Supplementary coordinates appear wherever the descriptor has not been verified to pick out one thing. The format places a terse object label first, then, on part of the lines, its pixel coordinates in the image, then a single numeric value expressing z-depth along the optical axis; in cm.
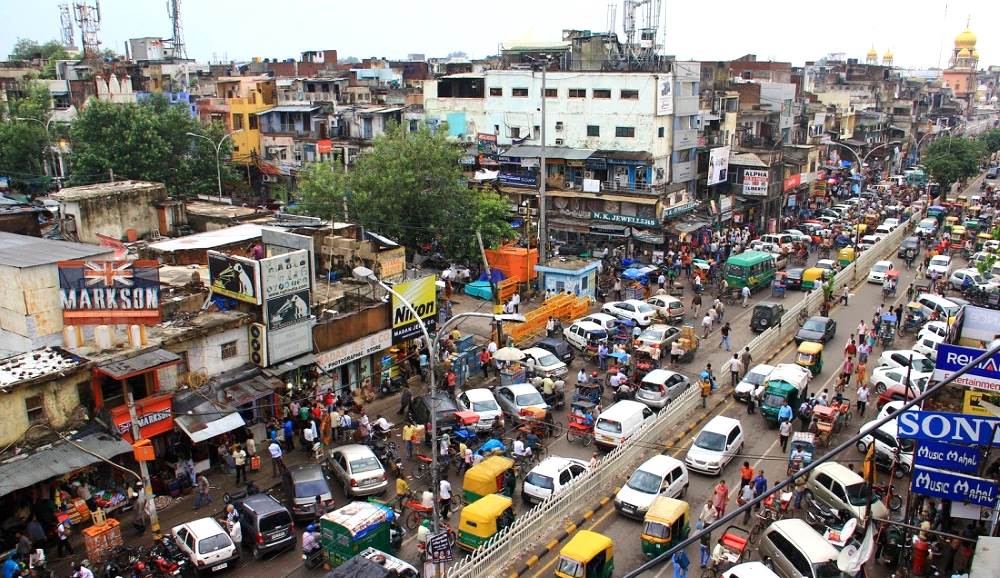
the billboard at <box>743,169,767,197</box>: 5456
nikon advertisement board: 2869
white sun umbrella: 2859
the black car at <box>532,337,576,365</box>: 3141
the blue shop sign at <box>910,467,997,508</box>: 1695
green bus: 4103
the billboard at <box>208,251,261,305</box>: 2425
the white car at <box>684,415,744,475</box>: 2295
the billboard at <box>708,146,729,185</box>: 5172
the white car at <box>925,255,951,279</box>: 4309
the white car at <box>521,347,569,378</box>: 2970
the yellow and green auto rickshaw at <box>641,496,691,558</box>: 1858
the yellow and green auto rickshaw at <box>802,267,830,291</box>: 4181
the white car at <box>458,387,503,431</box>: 2552
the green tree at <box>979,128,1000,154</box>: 10081
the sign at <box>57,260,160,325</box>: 2112
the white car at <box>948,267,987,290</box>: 4053
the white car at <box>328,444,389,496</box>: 2177
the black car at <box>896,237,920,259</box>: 4944
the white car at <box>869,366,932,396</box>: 2711
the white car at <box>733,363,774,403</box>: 2794
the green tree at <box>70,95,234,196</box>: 4759
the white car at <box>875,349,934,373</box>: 2851
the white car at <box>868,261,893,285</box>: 4334
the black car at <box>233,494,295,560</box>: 1888
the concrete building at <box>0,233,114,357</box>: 2081
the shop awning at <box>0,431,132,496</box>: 1866
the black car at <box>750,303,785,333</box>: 3562
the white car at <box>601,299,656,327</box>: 3509
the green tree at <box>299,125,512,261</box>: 3950
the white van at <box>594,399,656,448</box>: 2414
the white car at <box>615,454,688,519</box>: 2056
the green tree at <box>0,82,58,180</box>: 5481
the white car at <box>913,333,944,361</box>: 3070
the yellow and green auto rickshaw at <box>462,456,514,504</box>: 2086
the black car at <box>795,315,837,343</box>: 3381
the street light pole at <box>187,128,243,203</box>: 4794
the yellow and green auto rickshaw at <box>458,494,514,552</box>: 1880
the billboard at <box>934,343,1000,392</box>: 1788
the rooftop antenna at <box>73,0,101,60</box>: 9500
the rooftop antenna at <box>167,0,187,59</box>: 9700
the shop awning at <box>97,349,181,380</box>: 2064
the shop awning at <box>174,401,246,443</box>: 2208
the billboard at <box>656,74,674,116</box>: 4762
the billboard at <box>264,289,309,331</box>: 2478
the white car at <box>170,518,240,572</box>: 1806
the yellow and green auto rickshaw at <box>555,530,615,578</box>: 1702
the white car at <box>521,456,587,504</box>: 2106
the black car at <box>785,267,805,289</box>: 4272
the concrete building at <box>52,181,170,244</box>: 3297
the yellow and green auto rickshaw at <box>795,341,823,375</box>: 3056
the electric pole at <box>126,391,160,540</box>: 2011
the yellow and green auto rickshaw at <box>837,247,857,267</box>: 4697
